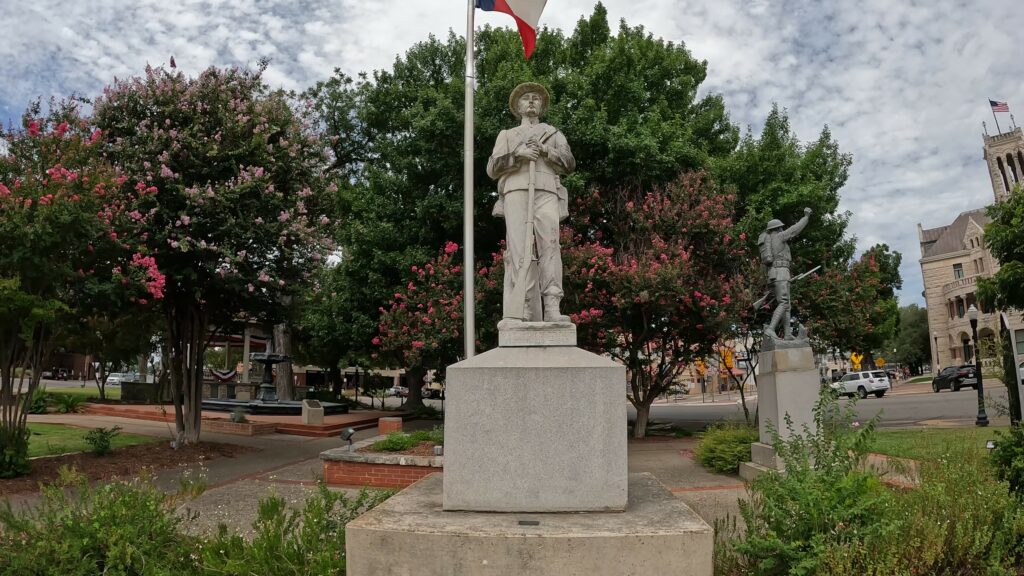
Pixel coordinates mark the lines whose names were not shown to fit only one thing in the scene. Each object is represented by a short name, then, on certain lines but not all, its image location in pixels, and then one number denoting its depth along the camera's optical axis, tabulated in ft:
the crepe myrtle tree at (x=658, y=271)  45.96
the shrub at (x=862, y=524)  11.23
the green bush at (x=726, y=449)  35.01
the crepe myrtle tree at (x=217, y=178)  38.24
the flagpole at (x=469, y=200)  32.09
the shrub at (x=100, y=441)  39.78
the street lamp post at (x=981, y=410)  55.72
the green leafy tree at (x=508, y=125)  49.65
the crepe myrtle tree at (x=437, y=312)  45.73
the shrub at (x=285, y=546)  12.34
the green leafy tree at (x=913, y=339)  235.40
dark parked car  120.53
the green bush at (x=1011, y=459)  15.12
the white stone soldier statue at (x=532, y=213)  17.51
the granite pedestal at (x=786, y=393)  32.19
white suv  119.14
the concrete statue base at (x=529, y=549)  11.93
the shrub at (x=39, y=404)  71.43
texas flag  32.37
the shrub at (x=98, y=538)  12.74
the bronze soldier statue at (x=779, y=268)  34.68
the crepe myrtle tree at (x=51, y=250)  29.63
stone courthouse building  214.90
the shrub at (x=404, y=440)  35.01
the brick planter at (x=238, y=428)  58.29
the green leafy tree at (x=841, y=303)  51.85
